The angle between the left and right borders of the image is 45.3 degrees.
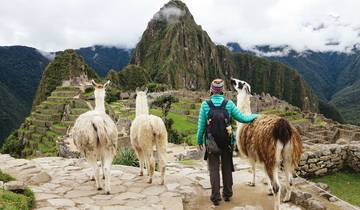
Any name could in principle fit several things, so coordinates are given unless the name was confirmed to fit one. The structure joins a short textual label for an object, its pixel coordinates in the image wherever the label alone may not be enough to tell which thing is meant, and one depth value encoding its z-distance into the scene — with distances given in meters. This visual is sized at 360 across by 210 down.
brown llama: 5.42
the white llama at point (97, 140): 6.14
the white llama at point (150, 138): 6.58
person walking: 5.77
